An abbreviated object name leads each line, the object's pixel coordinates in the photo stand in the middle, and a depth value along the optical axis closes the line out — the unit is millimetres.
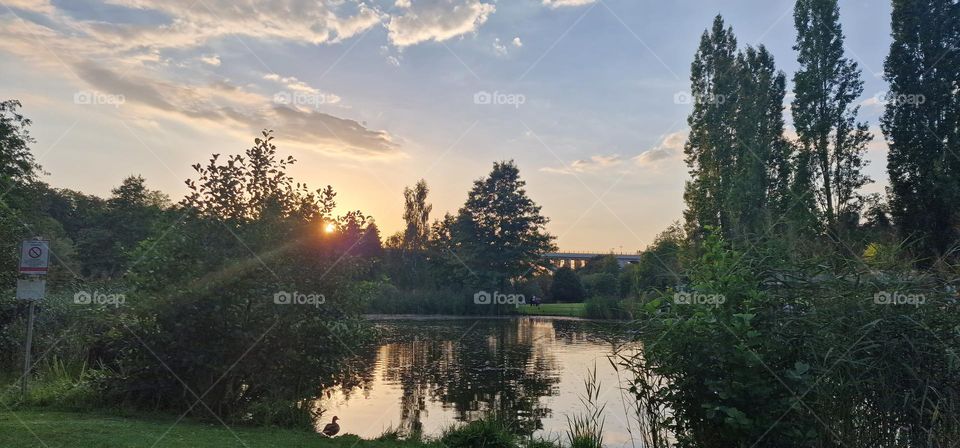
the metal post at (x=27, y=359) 8750
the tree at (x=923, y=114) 26969
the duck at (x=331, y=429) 7661
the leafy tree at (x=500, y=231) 55438
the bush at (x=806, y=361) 5625
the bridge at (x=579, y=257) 110300
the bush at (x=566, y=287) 61062
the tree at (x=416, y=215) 59616
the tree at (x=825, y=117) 30047
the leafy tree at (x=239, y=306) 8055
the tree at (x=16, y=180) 11523
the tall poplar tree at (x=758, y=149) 29656
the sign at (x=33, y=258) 8914
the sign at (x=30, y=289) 8836
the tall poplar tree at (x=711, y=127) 31844
